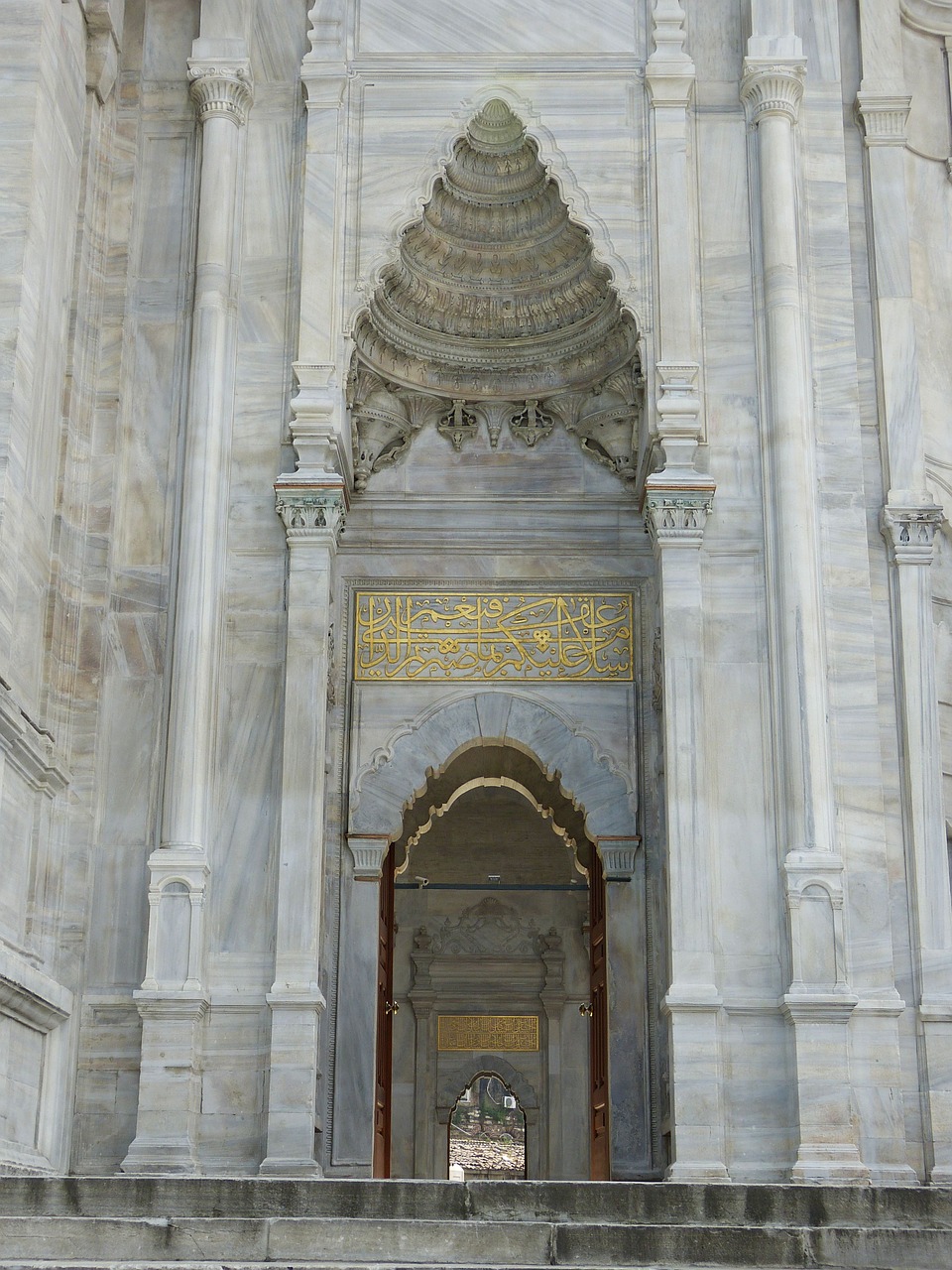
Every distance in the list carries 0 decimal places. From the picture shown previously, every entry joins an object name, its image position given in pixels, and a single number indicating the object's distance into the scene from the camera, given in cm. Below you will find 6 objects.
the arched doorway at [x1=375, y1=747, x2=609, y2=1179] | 1877
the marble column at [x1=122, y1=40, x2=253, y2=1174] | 971
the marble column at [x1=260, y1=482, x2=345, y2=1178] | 971
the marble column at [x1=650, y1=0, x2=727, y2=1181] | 975
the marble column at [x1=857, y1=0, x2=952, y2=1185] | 1010
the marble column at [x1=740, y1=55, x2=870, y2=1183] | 962
